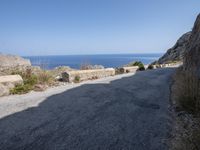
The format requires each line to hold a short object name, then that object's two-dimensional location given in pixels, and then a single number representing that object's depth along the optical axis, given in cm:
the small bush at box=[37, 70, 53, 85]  568
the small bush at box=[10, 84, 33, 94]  460
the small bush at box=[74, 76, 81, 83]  642
